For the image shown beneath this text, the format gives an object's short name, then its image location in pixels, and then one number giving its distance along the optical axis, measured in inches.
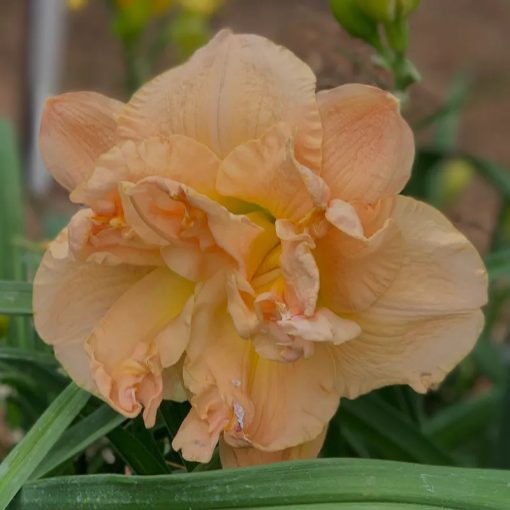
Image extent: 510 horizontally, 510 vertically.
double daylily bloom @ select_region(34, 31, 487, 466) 27.0
